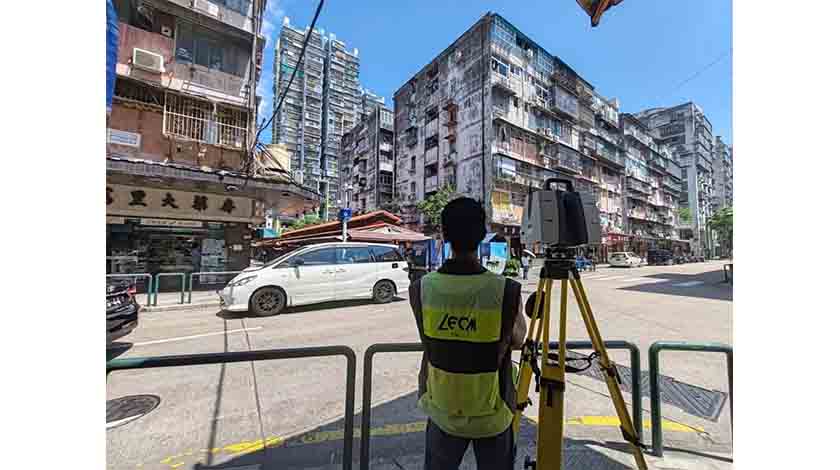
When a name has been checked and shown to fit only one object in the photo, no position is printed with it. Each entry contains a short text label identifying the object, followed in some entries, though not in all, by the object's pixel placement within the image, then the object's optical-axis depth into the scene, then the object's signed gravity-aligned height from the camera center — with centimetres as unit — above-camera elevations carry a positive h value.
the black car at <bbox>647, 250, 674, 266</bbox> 3328 -189
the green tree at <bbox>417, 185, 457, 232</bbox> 2490 +256
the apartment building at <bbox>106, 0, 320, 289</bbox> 1102 +350
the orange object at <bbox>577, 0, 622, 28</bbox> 210 +148
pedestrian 1632 -135
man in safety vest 122 -41
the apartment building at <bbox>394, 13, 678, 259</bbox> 2544 +1001
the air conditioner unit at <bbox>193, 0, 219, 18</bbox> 1240 +873
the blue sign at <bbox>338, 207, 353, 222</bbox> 1109 +81
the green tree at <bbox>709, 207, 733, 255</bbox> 2953 +177
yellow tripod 163 -67
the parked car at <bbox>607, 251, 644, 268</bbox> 2902 -180
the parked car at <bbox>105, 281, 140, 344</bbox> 432 -100
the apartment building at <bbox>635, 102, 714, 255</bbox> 5306 +1485
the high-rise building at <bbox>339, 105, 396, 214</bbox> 3803 +887
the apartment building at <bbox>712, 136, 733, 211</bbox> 6053 +1125
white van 705 -95
